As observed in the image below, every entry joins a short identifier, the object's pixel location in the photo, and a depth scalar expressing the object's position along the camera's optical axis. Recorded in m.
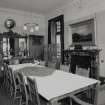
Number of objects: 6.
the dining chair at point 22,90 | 2.20
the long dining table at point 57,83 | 1.65
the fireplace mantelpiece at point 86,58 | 3.78
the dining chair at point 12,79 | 2.83
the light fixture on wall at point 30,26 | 3.88
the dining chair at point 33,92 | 1.74
